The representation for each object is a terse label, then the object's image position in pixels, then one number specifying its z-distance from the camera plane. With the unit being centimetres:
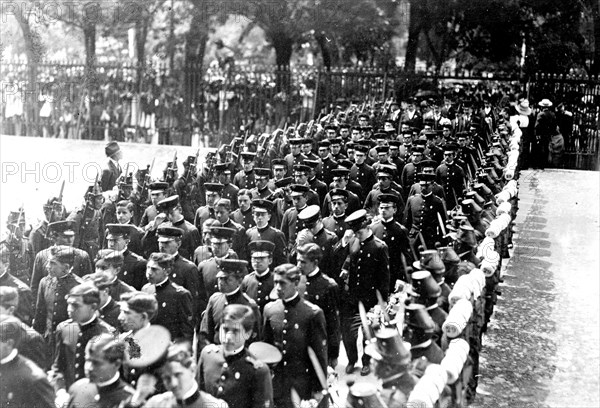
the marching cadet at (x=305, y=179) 914
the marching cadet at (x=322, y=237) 760
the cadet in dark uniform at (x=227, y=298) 558
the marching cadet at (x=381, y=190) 944
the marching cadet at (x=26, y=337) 504
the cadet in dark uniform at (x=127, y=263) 684
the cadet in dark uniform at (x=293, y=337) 550
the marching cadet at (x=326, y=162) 1109
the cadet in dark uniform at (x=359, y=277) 725
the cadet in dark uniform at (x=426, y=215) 959
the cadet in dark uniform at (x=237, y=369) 453
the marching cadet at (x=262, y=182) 945
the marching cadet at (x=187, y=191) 1005
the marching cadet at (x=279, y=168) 1005
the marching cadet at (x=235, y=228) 779
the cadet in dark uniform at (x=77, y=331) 500
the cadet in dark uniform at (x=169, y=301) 584
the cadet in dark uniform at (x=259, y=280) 618
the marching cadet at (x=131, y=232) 771
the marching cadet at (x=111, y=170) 1075
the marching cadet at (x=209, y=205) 856
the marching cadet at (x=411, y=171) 1101
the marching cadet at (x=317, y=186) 1006
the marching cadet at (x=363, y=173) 1074
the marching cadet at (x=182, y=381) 392
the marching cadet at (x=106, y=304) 564
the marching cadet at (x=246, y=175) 1066
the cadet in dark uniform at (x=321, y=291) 621
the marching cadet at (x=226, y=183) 985
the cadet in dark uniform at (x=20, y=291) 621
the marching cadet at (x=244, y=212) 871
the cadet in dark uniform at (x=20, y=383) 449
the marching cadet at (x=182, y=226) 776
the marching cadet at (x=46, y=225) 774
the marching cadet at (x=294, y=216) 841
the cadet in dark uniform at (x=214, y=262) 643
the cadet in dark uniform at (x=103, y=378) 408
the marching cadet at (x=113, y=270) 602
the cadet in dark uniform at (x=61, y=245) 676
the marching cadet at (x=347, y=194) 910
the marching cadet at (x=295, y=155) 1116
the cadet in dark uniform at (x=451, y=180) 1101
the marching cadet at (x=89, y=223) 828
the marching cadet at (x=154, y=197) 852
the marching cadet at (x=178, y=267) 646
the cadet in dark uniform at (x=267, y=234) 761
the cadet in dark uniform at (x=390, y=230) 826
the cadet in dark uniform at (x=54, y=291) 610
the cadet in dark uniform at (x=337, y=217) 812
